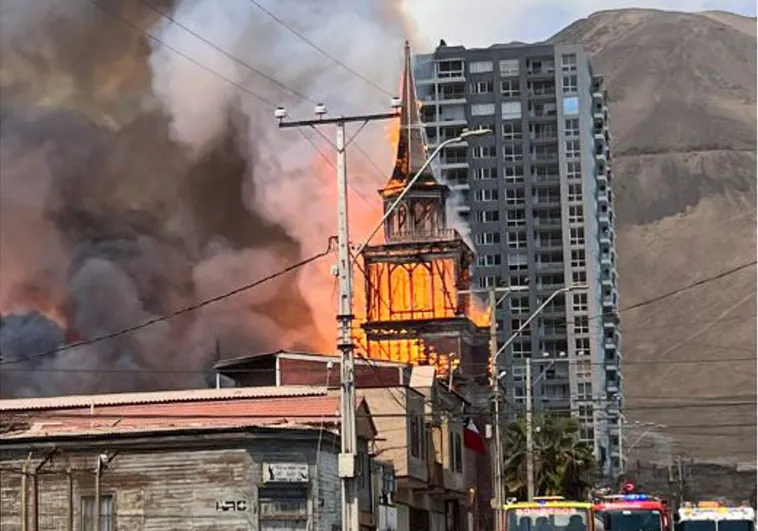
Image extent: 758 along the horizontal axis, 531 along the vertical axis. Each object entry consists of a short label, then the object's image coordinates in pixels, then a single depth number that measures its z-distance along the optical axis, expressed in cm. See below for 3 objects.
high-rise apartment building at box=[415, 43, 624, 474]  18288
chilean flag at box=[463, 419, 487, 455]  7319
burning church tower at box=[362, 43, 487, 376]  11319
